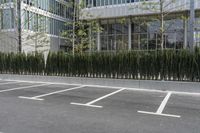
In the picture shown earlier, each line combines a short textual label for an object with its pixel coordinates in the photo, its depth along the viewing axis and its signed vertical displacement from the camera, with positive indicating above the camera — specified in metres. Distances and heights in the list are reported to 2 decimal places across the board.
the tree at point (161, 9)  14.93 +3.71
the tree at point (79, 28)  20.53 +4.00
